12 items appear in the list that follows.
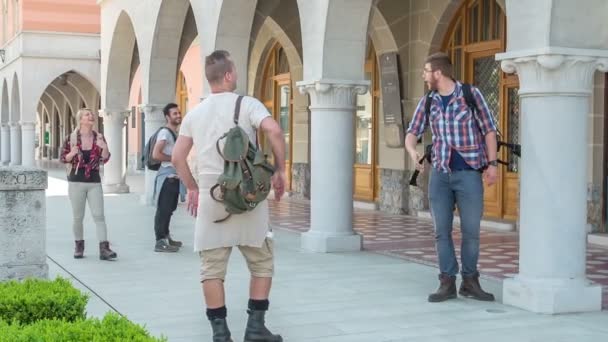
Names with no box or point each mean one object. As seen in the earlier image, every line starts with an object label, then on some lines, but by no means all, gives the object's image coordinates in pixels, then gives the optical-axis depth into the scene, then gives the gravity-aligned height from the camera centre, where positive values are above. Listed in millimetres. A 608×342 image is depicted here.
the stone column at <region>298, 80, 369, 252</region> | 9281 -104
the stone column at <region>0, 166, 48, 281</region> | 6703 -563
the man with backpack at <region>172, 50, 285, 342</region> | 4848 -213
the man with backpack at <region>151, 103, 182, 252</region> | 9375 -481
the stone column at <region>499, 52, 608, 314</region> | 5977 -193
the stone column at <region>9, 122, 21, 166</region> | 29250 +316
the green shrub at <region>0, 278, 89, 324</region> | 4570 -837
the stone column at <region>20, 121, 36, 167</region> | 25141 +351
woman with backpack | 8414 -170
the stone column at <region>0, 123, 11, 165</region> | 32219 +346
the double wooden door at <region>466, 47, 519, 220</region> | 12109 +562
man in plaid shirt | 6262 -44
